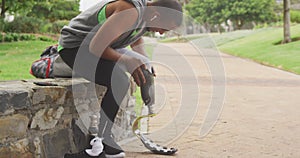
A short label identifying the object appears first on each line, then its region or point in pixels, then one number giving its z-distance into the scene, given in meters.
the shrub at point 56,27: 20.45
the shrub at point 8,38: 15.11
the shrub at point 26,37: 16.02
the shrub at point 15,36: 15.49
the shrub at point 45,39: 16.60
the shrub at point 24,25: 17.83
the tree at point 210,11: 41.91
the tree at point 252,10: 40.62
